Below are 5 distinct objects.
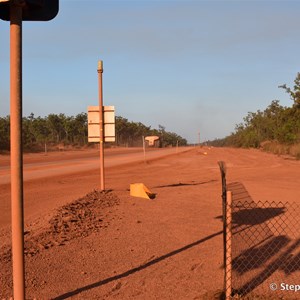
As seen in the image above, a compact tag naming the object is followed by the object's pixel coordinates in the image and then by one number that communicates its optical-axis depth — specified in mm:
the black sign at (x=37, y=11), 2920
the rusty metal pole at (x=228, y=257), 4000
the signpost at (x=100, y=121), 12273
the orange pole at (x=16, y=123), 2824
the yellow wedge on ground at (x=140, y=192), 11375
